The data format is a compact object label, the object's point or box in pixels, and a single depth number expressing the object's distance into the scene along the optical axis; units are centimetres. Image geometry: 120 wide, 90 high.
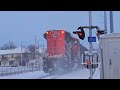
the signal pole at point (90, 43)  1459
